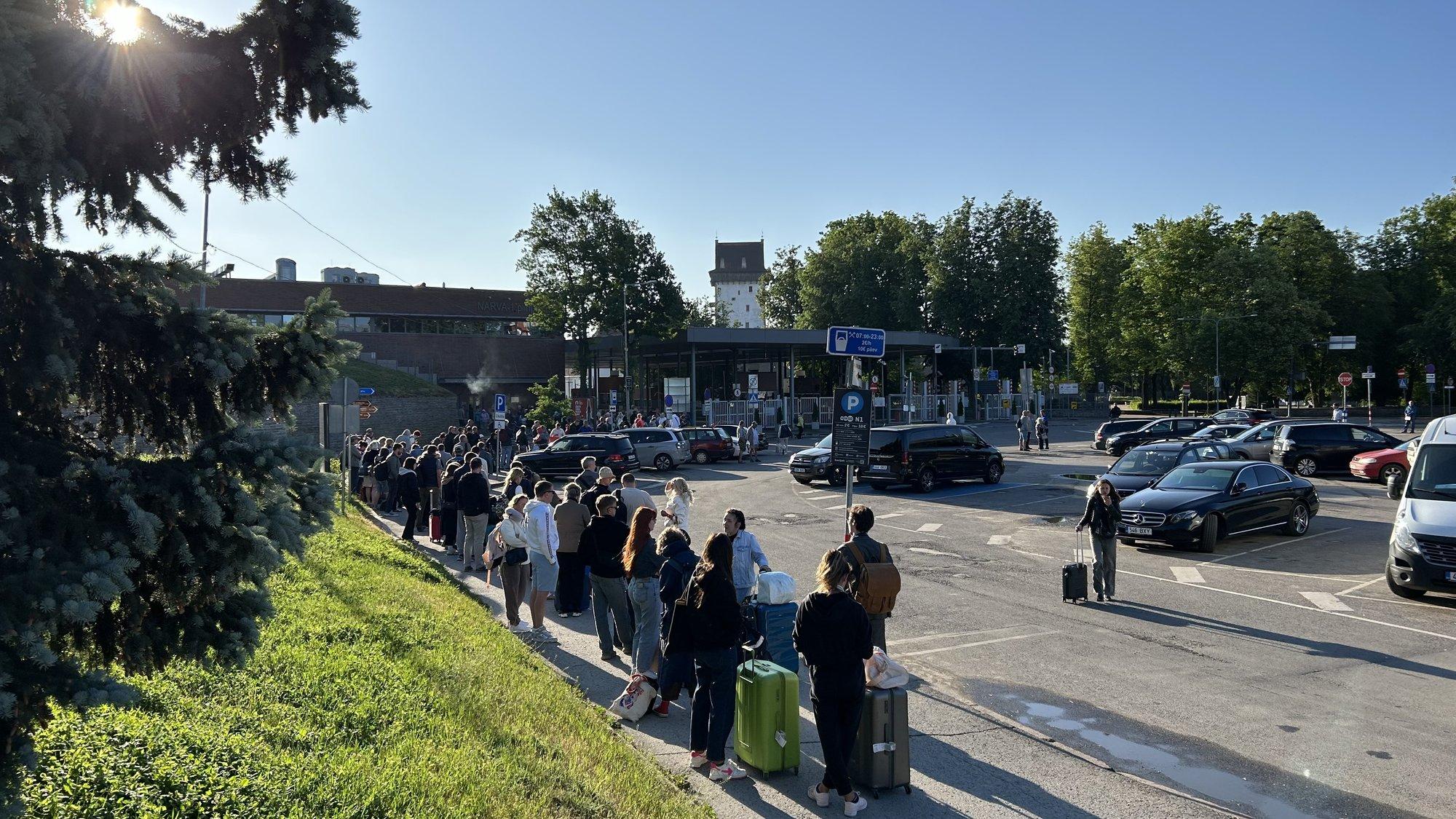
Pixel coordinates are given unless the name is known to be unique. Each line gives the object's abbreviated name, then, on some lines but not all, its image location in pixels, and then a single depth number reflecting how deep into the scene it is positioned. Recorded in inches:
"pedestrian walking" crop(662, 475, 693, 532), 504.7
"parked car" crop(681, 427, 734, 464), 1600.6
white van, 514.9
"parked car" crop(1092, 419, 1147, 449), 1694.1
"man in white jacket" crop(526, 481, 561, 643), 459.2
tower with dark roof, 6481.3
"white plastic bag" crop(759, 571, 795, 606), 349.1
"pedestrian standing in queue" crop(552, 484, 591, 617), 470.6
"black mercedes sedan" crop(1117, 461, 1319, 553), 700.7
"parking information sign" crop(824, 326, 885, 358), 507.8
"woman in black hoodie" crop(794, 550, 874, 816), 257.1
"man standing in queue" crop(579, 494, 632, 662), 405.4
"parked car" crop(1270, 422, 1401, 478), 1235.2
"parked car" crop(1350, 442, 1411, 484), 1146.0
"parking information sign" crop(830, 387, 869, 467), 483.8
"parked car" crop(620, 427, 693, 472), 1504.7
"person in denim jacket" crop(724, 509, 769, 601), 376.5
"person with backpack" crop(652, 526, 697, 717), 313.4
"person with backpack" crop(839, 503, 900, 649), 348.2
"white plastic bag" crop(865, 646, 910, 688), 278.2
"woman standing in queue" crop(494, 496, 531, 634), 466.9
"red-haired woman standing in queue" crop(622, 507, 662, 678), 357.1
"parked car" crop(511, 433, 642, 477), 1296.8
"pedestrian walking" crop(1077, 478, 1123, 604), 539.5
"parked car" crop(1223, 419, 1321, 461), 1307.8
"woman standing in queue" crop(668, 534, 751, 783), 282.2
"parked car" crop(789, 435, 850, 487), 1197.1
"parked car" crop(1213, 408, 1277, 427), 1942.7
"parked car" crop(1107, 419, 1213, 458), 1569.9
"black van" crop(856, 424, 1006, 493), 1130.0
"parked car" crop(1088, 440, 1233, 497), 899.4
